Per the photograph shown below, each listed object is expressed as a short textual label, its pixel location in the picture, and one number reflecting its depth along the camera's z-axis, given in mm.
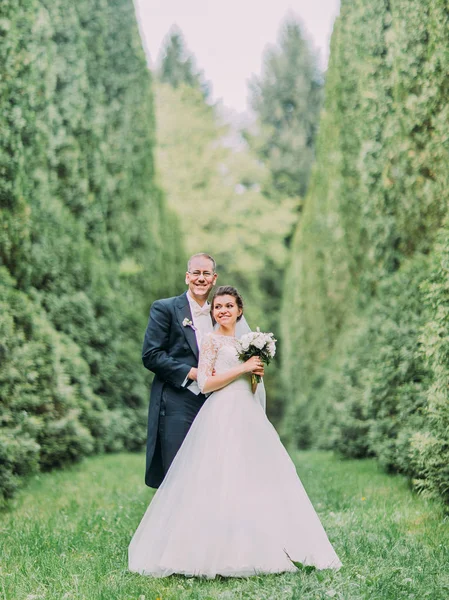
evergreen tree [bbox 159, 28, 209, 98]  40906
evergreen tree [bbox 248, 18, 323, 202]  35156
